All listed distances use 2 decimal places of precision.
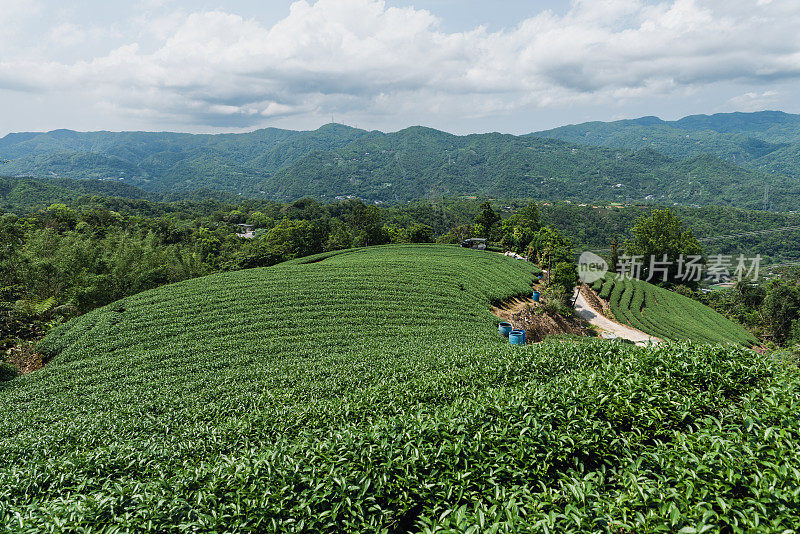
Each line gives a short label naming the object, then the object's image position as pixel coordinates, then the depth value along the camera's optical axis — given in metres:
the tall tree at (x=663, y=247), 52.91
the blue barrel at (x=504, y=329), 17.53
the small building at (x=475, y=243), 44.44
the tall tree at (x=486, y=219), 58.07
